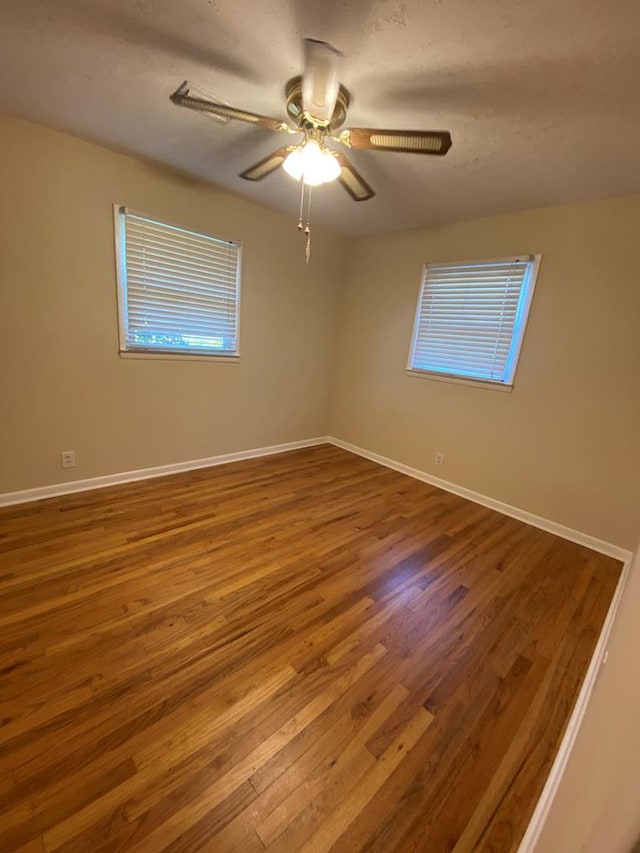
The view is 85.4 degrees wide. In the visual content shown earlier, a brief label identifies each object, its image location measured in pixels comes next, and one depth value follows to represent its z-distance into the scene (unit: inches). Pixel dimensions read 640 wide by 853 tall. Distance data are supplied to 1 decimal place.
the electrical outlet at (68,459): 105.5
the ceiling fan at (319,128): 55.1
